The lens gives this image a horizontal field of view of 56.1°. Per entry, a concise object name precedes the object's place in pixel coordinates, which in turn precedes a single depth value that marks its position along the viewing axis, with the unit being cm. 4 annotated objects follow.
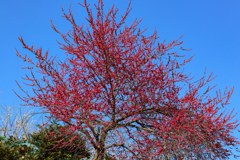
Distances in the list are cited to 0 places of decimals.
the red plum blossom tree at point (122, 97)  586
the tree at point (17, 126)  1176
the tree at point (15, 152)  598
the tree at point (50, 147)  749
